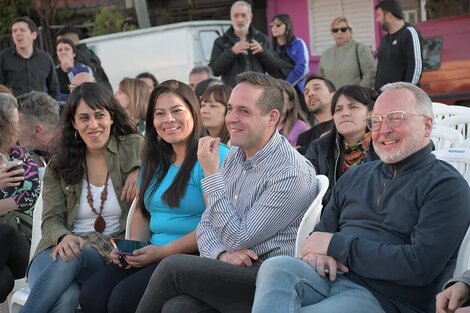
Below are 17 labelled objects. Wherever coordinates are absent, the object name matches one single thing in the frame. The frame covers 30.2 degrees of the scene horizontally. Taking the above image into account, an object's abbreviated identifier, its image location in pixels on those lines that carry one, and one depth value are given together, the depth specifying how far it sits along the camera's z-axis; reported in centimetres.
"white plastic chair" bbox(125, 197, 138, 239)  495
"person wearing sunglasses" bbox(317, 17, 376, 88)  1046
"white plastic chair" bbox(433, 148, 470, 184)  427
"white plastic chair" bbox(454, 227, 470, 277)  354
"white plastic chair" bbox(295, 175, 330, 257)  403
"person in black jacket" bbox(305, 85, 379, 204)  533
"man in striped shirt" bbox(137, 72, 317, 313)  394
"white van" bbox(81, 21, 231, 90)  1424
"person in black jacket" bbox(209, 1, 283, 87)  952
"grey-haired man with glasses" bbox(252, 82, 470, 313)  354
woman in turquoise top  455
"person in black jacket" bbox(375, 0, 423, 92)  907
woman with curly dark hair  507
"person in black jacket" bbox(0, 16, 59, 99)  989
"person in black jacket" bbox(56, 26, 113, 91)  1078
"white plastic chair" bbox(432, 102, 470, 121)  617
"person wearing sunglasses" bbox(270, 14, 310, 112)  1005
